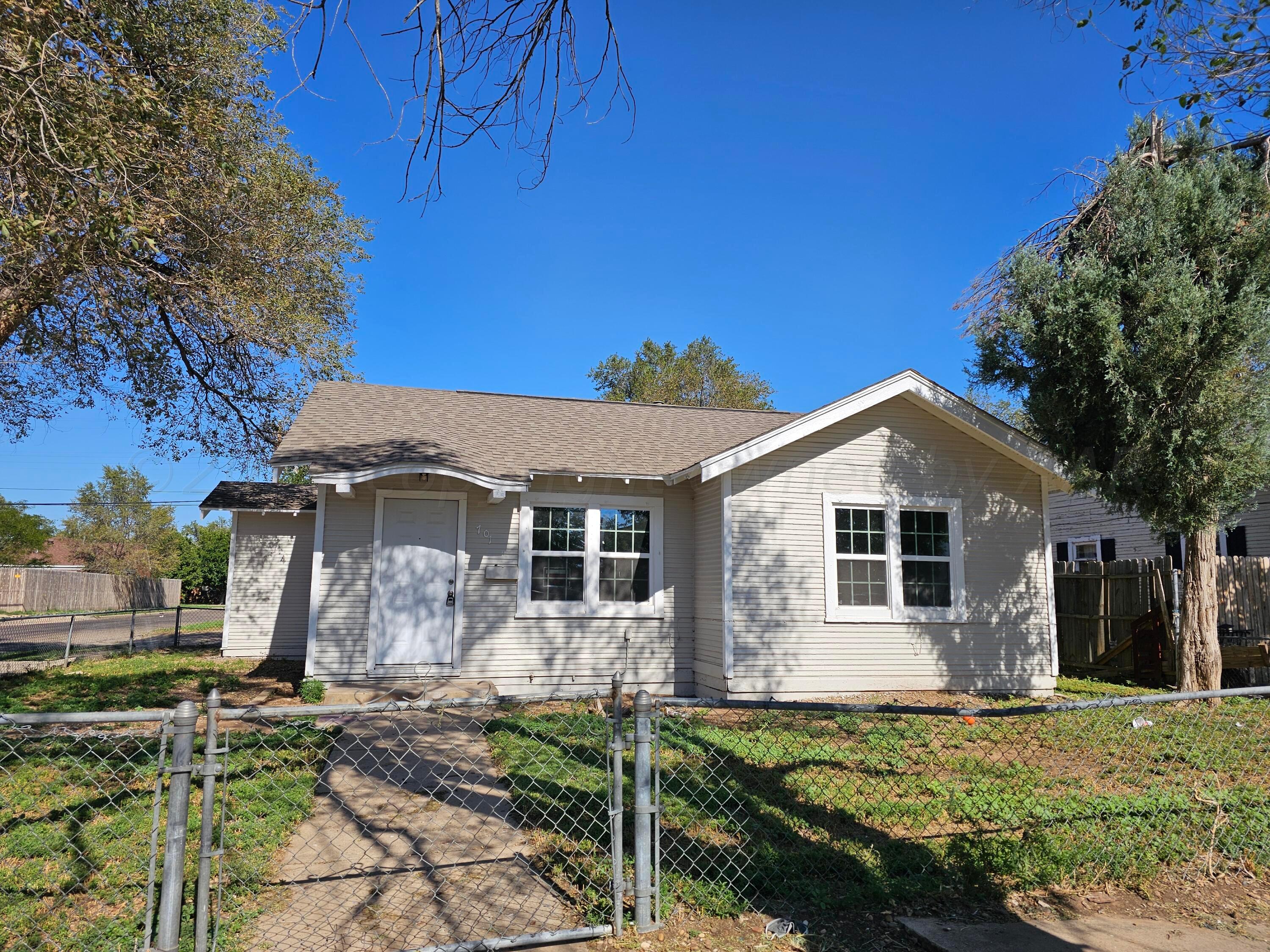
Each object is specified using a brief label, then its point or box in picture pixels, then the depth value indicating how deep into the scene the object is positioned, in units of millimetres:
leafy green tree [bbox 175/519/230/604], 35750
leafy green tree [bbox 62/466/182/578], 48531
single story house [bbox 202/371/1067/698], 10375
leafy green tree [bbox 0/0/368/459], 6211
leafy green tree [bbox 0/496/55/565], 43000
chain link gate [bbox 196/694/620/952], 3688
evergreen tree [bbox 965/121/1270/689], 9734
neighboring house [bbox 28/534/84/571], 50875
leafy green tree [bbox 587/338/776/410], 38312
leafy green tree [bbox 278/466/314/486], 20578
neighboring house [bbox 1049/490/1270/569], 14938
